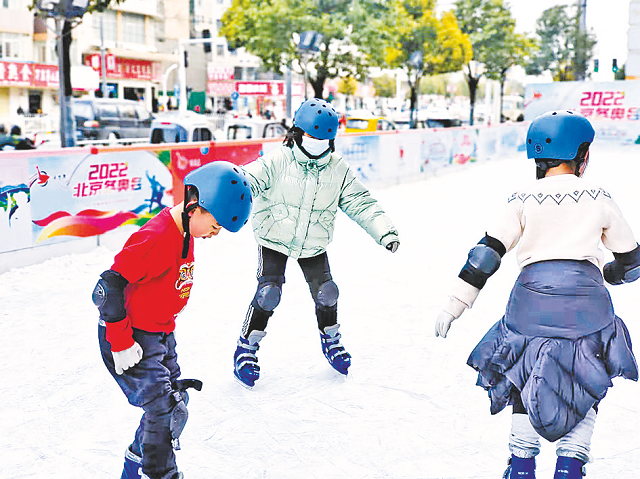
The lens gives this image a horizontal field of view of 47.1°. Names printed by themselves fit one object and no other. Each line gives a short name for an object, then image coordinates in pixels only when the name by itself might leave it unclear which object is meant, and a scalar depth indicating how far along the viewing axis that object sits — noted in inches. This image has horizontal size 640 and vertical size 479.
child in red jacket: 90.2
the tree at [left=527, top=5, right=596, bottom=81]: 1680.6
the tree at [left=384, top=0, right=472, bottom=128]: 1293.1
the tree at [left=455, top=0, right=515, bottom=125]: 1464.1
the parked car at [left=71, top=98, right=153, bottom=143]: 761.6
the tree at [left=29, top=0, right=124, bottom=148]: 466.3
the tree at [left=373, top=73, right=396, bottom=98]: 2957.7
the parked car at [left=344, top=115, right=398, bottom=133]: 814.5
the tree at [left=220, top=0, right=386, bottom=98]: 993.5
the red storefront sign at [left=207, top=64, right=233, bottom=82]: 1801.2
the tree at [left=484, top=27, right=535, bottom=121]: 1469.0
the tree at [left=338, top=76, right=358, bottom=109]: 2104.9
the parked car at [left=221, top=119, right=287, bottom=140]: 684.1
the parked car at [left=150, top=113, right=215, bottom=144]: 693.3
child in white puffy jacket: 146.7
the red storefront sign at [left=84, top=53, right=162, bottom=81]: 1662.5
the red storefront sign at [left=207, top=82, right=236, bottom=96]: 1664.6
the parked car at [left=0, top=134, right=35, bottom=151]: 543.2
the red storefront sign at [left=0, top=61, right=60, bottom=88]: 1234.6
